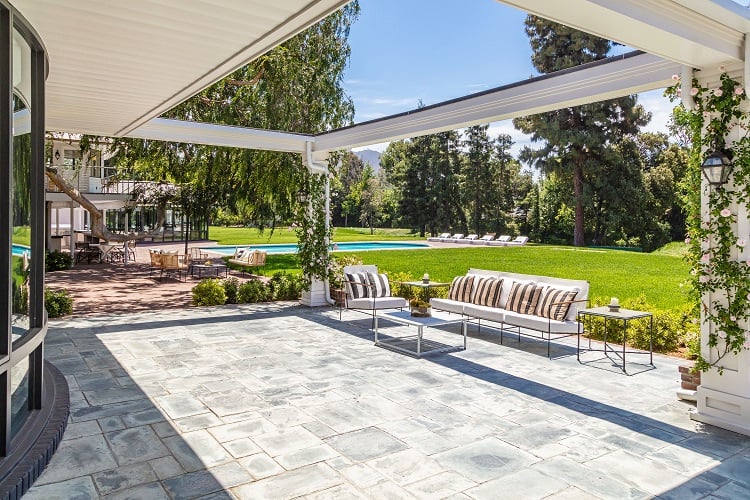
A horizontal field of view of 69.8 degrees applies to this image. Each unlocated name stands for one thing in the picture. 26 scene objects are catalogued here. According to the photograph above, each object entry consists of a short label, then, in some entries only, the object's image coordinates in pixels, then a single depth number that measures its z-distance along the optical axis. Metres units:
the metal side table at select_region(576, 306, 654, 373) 5.99
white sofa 6.53
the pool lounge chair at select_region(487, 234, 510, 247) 28.75
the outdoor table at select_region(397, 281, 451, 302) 8.29
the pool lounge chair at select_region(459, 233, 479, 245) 29.76
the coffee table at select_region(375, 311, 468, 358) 6.65
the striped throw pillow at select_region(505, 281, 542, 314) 7.00
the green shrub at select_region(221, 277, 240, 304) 10.35
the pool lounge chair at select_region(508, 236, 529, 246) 29.44
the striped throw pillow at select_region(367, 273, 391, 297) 8.59
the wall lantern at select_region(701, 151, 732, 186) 4.11
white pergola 3.20
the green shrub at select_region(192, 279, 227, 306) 10.15
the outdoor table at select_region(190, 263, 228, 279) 14.69
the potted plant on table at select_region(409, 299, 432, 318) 6.91
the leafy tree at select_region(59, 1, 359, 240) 11.04
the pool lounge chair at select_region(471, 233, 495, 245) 29.34
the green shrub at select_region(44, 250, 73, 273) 15.55
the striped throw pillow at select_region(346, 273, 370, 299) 8.39
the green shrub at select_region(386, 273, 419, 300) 10.45
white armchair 8.02
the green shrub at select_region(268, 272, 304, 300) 10.80
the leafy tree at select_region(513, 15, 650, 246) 27.45
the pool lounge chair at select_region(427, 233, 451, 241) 31.73
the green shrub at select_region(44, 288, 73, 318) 8.52
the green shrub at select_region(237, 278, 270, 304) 10.41
